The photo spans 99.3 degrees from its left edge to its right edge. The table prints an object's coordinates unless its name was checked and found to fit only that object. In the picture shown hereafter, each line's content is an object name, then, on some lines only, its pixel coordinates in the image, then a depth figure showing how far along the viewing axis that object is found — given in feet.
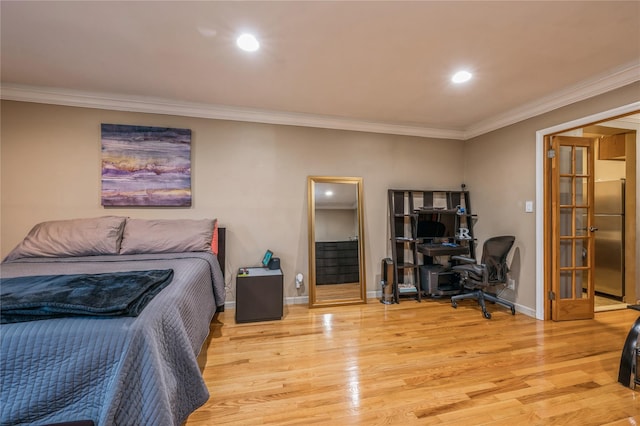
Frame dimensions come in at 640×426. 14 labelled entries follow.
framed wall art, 9.60
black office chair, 10.34
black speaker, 10.53
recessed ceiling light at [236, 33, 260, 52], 6.39
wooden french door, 9.75
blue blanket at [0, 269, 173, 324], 3.82
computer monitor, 12.32
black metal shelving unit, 11.98
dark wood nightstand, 9.48
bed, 3.45
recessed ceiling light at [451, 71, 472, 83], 8.03
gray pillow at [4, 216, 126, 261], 7.83
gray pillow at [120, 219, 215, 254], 8.54
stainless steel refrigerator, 12.07
